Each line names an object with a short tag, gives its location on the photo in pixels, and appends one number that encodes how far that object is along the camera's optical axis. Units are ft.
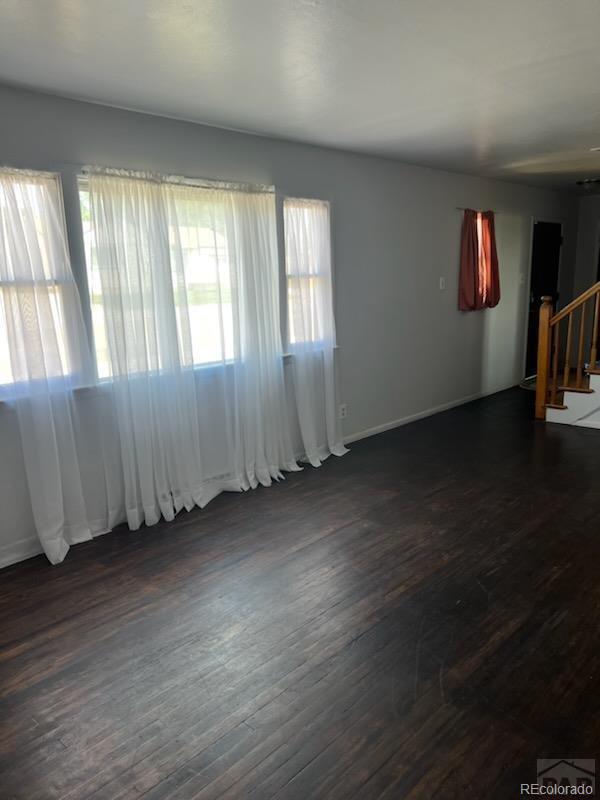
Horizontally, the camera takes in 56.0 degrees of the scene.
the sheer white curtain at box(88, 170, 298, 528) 11.18
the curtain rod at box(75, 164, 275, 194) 10.66
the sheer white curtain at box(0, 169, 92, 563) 9.78
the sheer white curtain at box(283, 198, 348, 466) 14.58
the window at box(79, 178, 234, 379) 11.27
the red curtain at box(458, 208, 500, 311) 20.77
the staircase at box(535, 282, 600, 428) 18.19
